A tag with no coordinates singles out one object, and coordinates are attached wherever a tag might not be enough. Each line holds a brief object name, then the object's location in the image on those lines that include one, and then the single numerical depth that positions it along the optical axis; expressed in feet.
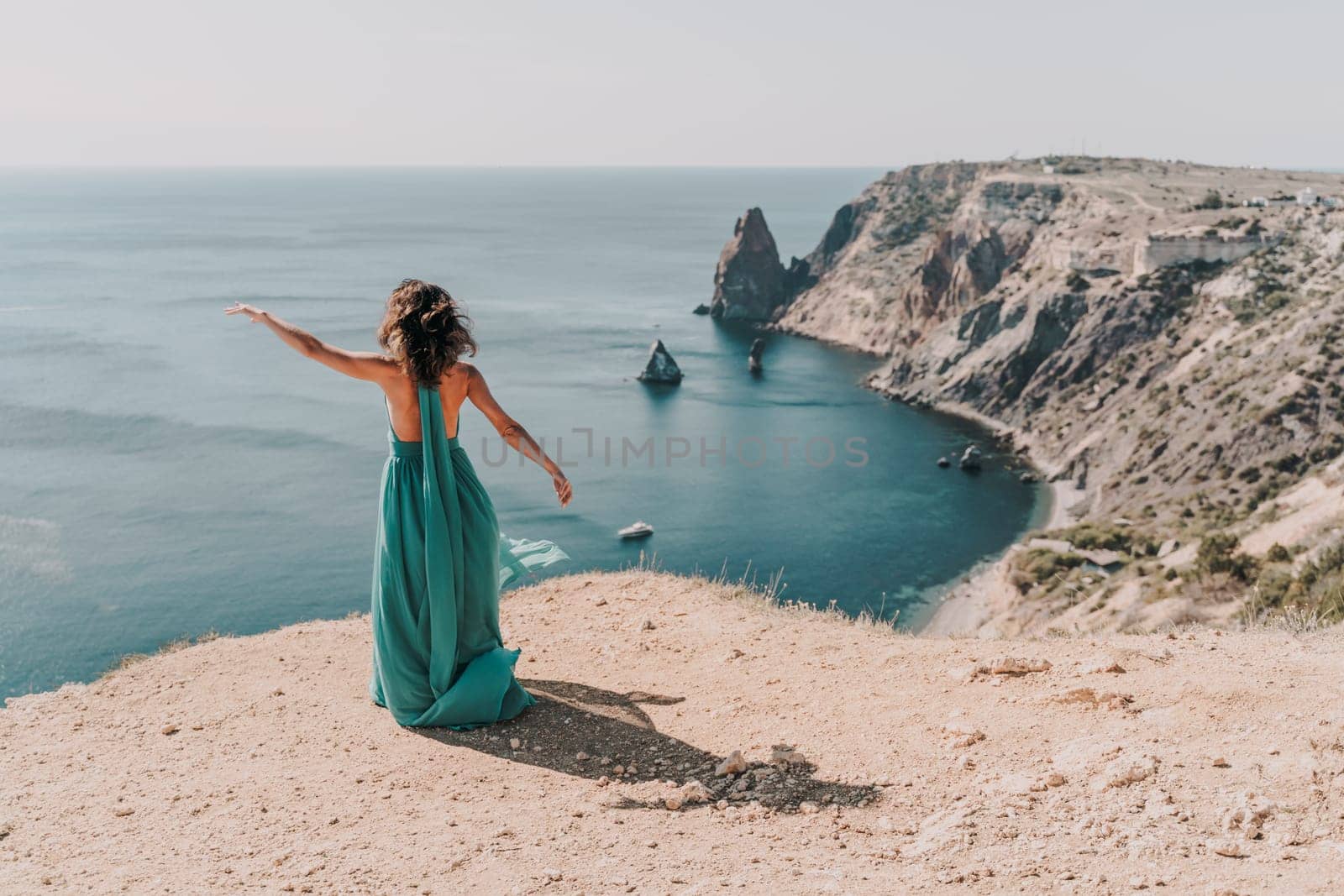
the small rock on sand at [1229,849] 14.56
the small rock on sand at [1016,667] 23.57
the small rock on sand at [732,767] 19.83
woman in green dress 22.43
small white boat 170.09
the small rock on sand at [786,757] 20.01
